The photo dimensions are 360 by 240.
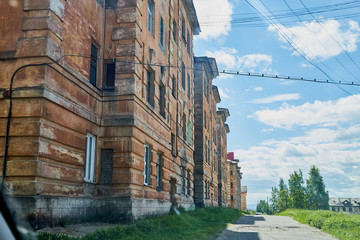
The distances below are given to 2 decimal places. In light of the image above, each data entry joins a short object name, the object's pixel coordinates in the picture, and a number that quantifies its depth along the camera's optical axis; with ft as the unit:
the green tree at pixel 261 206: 493.19
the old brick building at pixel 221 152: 150.65
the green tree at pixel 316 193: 271.28
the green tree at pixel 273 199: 439.22
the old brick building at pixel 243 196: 350.66
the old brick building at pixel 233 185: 223.51
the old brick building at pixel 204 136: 99.86
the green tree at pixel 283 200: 341.00
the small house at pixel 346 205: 424.46
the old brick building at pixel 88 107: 28.78
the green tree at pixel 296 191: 268.41
